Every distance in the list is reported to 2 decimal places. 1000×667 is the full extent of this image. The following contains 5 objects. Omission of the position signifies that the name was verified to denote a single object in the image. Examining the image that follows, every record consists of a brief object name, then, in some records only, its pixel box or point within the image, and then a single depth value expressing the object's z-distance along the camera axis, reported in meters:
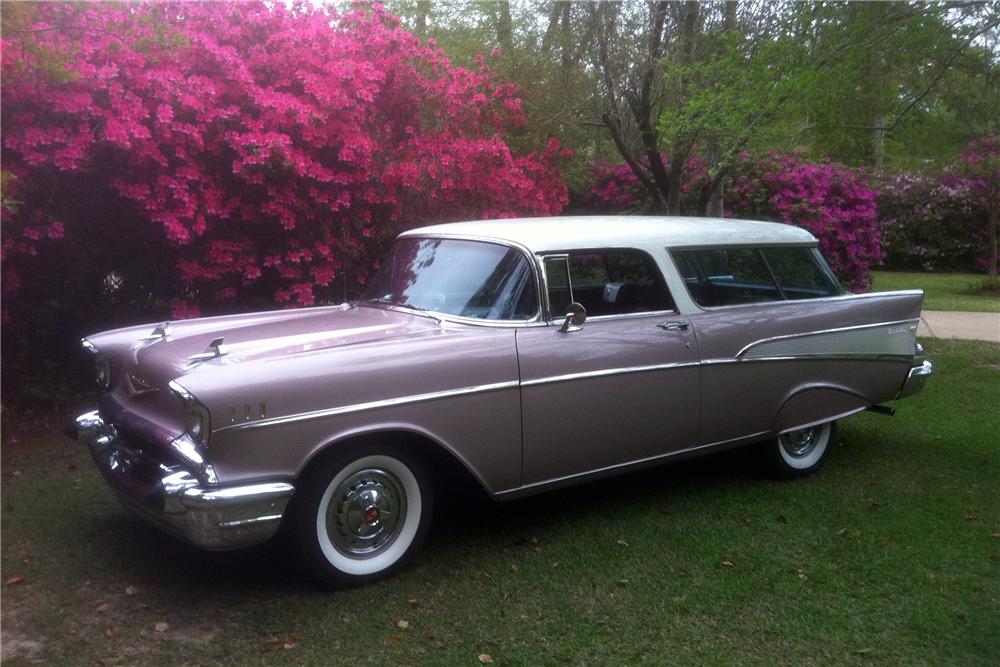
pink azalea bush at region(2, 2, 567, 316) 5.69
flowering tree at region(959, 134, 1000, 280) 15.13
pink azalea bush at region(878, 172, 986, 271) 20.08
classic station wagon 3.67
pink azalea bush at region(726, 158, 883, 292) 12.70
